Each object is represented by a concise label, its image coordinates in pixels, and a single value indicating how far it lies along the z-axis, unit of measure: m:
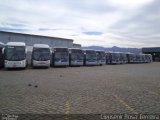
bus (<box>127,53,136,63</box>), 29.98
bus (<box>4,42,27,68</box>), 13.73
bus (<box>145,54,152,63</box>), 35.44
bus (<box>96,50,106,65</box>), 21.29
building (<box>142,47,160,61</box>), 48.87
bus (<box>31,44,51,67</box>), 15.22
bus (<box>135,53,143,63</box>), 31.88
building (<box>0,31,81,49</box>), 30.12
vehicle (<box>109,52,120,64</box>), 25.06
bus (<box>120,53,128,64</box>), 27.21
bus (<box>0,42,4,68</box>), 14.63
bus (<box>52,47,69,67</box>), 16.97
